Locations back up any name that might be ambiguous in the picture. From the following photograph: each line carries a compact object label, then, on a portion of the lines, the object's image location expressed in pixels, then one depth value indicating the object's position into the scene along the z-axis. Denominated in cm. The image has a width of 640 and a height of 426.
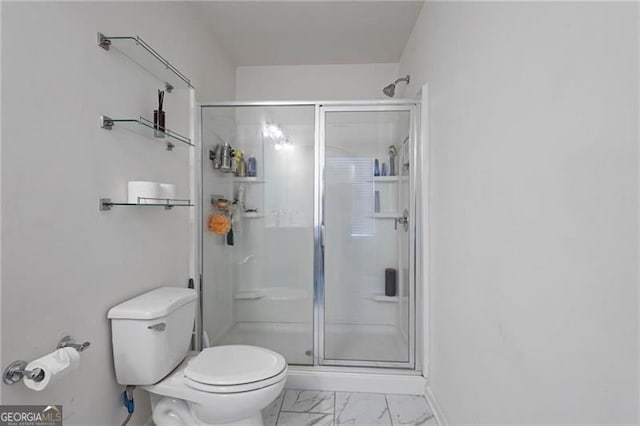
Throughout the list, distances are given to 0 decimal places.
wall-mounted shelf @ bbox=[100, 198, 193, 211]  135
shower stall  226
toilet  137
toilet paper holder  96
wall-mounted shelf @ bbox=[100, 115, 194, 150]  135
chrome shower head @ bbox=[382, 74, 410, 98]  255
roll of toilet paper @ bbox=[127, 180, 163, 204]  146
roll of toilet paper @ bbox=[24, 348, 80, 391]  98
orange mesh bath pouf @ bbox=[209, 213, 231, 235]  231
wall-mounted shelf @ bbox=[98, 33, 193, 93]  136
